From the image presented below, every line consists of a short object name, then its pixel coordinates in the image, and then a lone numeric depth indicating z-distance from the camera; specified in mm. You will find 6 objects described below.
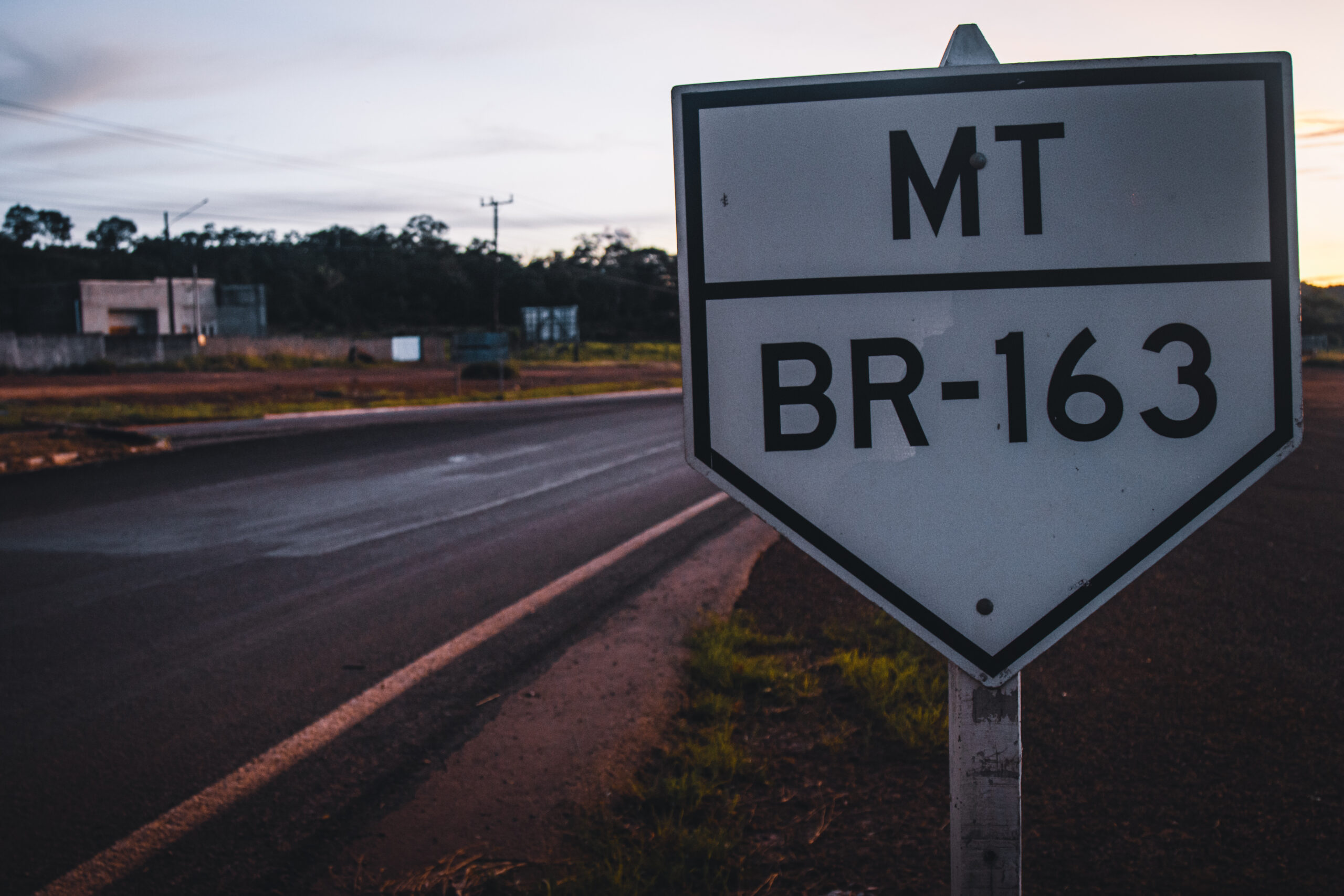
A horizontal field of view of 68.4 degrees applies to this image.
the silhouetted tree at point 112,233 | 113188
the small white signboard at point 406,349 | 66625
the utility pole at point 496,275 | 54562
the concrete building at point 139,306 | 69938
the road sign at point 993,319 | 1312
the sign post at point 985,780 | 1332
